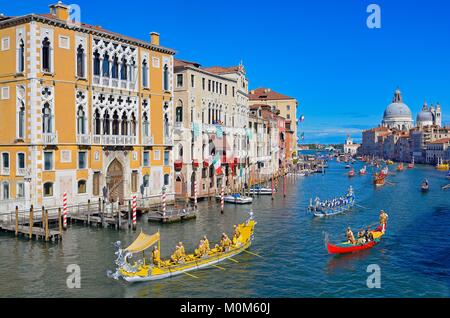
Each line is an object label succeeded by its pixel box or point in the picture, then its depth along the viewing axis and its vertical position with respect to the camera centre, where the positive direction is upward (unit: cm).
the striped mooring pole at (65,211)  2818 -270
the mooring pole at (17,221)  2646 -305
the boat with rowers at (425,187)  5831 -358
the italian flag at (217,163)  4303 -35
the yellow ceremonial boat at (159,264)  1911 -419
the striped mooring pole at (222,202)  3747 -317
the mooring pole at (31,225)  2611 -320
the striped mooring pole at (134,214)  2931 -305
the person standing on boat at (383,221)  2867 -366
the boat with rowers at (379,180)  6571 -307
